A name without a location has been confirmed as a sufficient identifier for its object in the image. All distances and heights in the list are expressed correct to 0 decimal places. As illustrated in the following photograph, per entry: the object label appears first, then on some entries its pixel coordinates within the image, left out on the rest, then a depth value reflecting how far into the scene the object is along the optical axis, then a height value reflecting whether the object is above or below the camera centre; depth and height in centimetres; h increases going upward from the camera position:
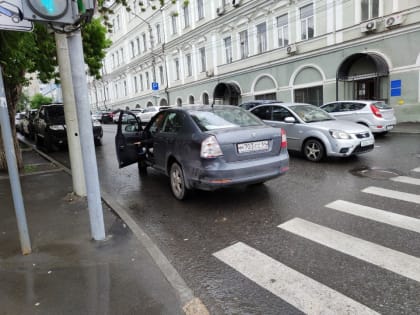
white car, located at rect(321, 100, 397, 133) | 1157 -48
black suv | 1223 -22
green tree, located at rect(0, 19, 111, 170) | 482 +145
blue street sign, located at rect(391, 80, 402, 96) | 1491 +59
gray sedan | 466 -59
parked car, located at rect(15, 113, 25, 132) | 2425 +31
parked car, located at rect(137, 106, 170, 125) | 2527 +25
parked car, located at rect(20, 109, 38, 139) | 1792 -2
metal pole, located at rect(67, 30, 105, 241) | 370 -20
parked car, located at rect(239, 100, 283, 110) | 1497 +24
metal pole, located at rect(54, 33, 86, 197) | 555 +12
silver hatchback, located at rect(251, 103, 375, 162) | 750 -70
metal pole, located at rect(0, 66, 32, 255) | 325 -50
